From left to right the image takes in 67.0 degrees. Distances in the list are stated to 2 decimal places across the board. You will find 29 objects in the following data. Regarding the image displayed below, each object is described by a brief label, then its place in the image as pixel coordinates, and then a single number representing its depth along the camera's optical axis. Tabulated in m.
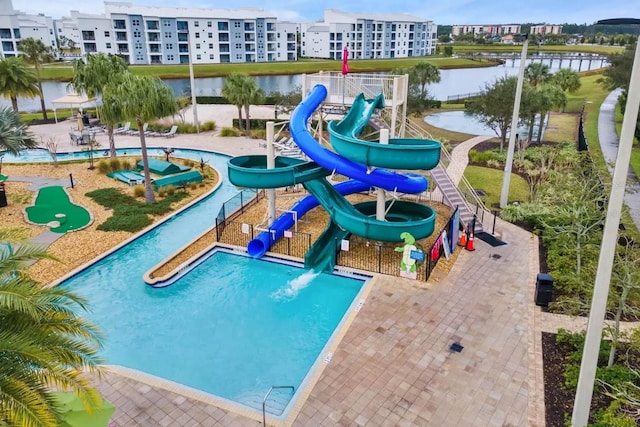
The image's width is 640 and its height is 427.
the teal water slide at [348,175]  15.15
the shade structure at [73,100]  38.69
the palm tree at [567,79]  55.09
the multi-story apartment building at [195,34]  103.00
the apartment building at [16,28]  113.56
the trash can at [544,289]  14.06
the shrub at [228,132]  39.53
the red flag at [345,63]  19.29
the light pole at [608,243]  6.70
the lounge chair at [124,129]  40.16
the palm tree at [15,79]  35.38
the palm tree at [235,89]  36.56
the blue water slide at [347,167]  16.41
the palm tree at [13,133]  20.39
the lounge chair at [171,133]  39.03
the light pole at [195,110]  39.93
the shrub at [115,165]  28.27
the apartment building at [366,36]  130.00
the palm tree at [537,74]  53.00
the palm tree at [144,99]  20.61
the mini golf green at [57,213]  20.46
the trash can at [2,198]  22.31
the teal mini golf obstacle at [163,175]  25.83
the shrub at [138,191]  24.14
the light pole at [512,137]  19.19
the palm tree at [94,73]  28.66
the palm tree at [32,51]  45.44
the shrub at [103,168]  28.06
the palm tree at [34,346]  6.22
